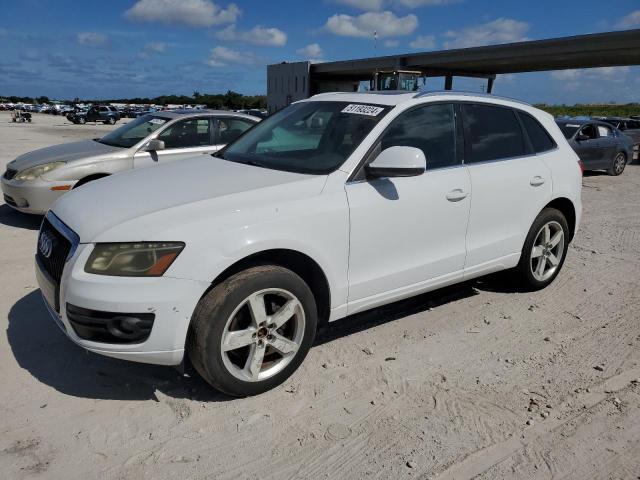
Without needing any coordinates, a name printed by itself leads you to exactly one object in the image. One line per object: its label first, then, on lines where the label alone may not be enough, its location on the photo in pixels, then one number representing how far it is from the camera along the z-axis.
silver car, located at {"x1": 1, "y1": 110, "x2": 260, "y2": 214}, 6.70
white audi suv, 2.81
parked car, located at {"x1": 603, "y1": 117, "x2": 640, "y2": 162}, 22.01
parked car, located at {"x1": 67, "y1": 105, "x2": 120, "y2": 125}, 49.25
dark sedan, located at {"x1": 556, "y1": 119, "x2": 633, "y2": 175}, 13.65
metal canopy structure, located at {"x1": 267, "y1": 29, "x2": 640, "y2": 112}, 37.38
